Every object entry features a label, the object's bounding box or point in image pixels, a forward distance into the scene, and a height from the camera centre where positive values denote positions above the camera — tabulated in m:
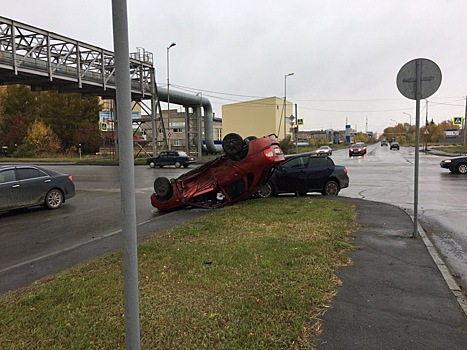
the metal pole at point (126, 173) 2.08 -0.15
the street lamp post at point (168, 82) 40.96 +6.87
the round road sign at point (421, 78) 6.69 +1.11
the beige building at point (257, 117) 66.81 +4.76
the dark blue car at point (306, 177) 12.58 -1.18
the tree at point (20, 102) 71.00 +8.75
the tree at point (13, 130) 67.19 +3.37
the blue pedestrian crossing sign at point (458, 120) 46.03 +2.31
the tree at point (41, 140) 62.69 +1.26
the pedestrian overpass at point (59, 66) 21.89 +5.69
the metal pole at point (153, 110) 38.00 +3.65
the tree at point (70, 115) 68.00 +5.90
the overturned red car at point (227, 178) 10.05 -0.96
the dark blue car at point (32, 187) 10.62 -1.19
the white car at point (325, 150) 49.19 -1.09
